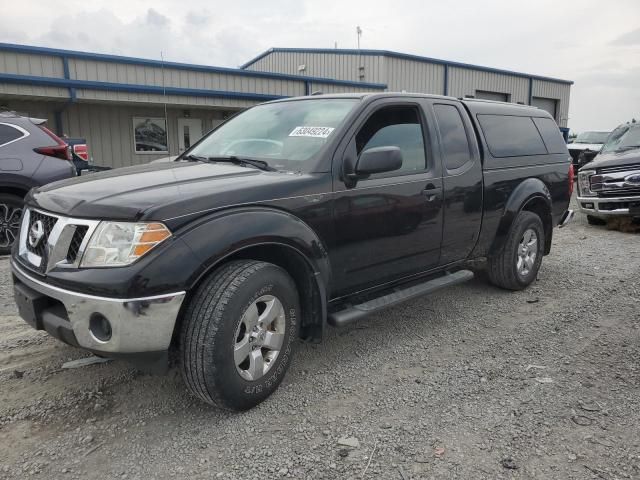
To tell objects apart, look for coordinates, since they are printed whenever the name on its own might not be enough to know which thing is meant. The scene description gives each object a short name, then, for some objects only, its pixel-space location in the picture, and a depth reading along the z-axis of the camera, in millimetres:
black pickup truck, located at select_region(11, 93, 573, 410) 2514
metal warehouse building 12750
